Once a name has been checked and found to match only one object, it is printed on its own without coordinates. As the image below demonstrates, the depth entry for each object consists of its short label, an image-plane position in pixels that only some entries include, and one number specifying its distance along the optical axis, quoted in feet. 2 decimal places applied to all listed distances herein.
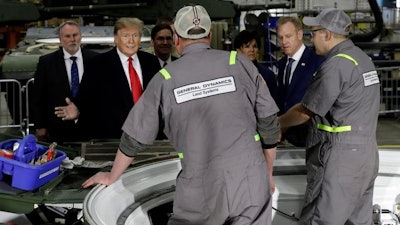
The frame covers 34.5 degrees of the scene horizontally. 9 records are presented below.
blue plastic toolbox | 9.68
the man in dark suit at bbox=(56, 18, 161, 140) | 13.65
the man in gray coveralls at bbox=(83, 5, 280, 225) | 8.04
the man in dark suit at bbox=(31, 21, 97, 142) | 15.57
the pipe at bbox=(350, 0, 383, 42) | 37.96
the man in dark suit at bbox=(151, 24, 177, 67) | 16.05
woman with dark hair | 14.53
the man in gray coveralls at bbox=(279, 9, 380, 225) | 10.15
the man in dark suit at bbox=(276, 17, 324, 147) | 12.99
